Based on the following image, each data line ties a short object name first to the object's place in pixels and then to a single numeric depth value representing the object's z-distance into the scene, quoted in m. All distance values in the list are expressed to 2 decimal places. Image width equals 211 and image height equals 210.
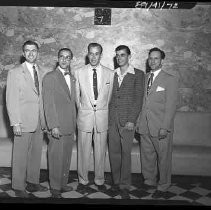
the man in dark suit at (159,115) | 3.84
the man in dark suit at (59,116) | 3.66
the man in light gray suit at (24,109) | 3.66
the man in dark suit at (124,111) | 3.81
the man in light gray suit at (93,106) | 3.88
